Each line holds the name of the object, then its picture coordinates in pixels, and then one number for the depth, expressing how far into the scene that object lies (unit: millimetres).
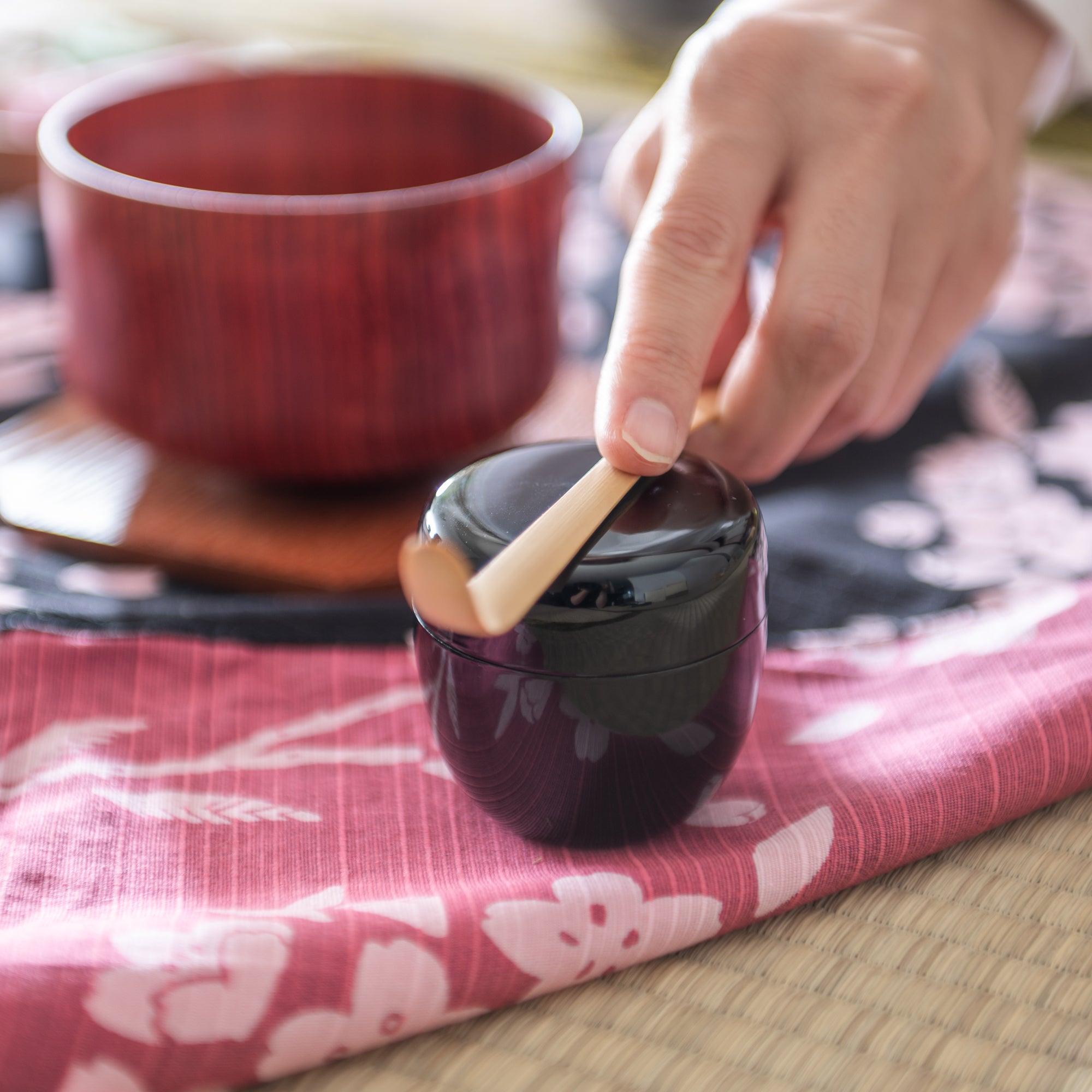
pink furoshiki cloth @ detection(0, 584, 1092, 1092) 272
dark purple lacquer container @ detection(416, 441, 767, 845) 281
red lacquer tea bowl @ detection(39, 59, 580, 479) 417
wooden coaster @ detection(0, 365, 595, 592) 467
